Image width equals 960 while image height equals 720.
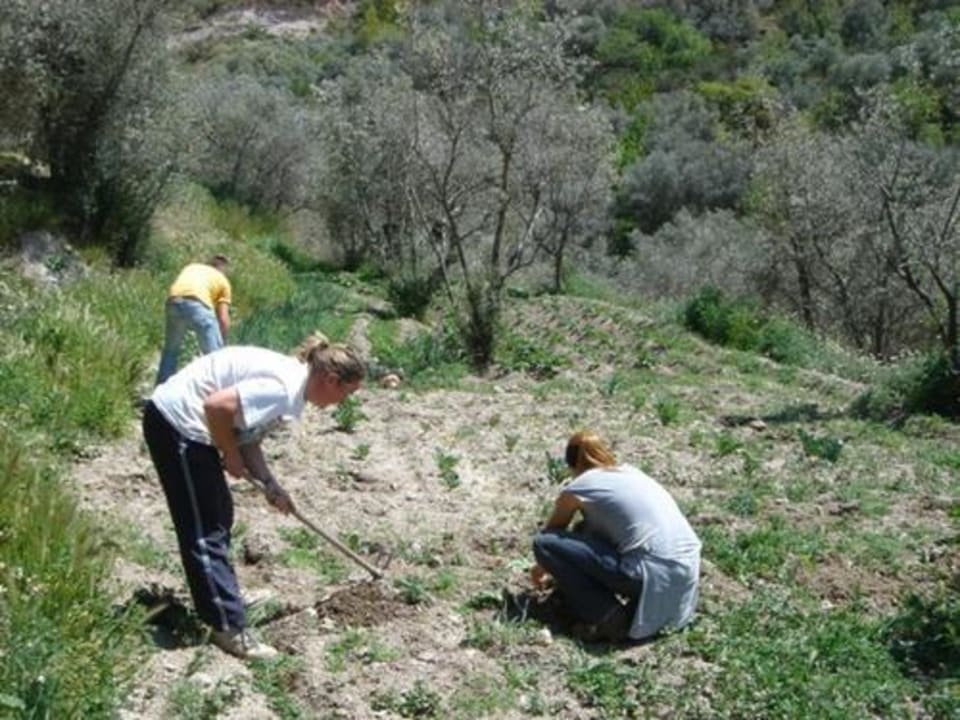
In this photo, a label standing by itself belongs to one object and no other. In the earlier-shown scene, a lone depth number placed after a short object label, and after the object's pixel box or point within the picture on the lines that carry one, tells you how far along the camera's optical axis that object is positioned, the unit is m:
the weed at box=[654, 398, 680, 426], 11.80
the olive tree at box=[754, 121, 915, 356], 26.58
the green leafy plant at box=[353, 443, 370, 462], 9.74
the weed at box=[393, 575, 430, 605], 6.36
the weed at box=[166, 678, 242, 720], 4.78
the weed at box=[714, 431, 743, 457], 10.46
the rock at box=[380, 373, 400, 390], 13.85
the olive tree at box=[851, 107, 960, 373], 13.62
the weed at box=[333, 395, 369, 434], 10.74
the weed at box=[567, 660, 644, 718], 5.38
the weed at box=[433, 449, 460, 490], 9.14
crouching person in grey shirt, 6.21
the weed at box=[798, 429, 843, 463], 10.22
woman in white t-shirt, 5.23
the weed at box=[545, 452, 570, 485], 9.17
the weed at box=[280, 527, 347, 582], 6.85
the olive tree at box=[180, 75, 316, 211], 35.94
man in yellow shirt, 10.50
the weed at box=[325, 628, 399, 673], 5.59
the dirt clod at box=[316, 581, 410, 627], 6.06
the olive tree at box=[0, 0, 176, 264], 17.81
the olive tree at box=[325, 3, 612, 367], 17.23
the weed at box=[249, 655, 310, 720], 5.08
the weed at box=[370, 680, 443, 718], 5.21
